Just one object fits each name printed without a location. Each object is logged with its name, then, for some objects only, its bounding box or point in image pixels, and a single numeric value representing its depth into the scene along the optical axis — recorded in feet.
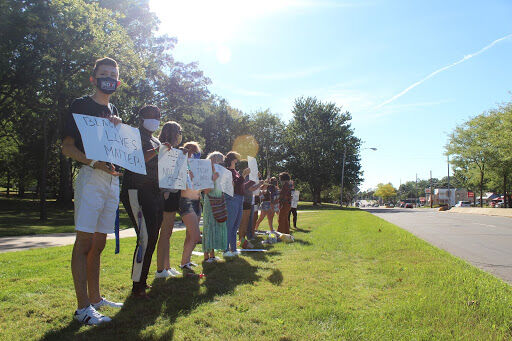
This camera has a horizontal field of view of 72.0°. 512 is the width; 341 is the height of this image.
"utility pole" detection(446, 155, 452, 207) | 204.54
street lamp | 153.56
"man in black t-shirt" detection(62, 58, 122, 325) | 10.11
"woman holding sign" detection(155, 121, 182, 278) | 15.79
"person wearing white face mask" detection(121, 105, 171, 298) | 12.18
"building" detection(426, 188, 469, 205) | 215.88
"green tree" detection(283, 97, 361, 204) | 162.40
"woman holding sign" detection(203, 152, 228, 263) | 19.43
